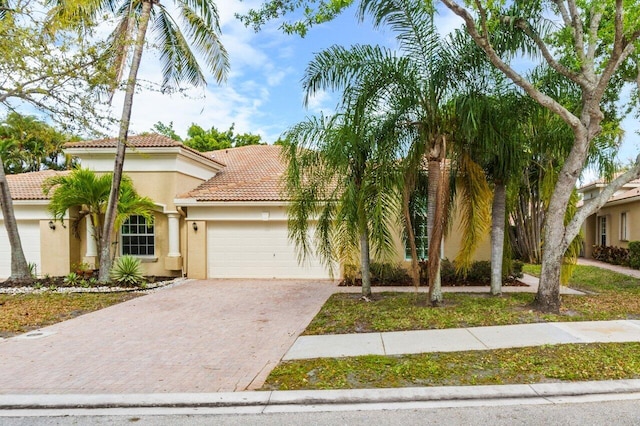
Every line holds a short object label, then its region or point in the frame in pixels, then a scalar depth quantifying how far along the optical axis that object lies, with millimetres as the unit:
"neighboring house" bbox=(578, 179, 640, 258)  17531
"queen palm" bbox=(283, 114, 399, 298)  7965
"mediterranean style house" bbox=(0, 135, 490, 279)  13648
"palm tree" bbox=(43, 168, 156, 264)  12430
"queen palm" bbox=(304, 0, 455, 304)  7840
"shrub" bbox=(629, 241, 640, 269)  15727
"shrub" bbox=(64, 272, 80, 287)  12070
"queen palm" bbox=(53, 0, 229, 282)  11656
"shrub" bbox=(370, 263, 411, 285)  12242
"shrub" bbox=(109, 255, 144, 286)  12328
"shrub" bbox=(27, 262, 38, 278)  13725
